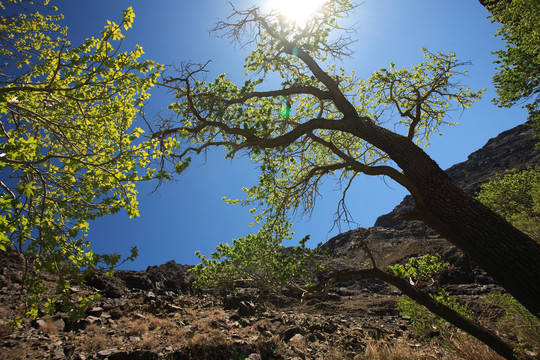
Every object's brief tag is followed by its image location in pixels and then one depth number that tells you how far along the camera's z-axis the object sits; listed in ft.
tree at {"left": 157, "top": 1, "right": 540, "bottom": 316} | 12.20
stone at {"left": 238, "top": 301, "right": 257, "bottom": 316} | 58.41
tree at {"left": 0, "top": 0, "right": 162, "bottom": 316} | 14.21
